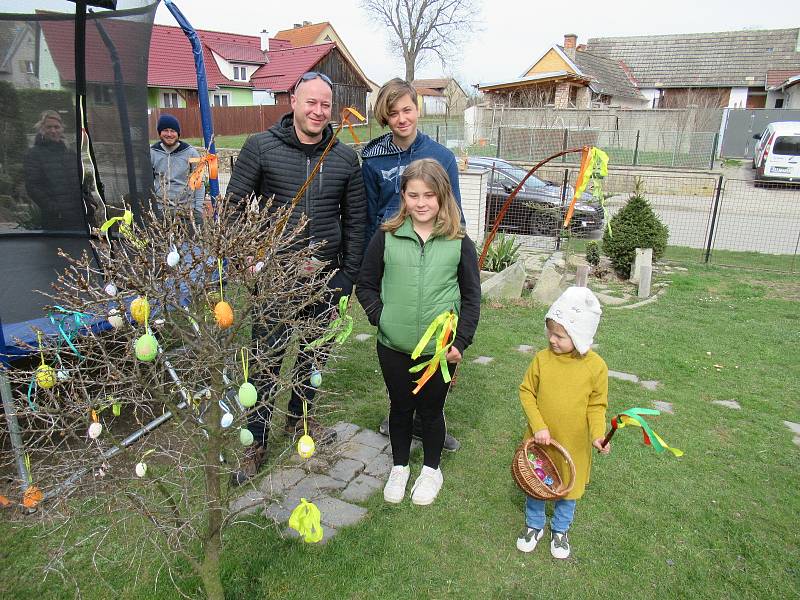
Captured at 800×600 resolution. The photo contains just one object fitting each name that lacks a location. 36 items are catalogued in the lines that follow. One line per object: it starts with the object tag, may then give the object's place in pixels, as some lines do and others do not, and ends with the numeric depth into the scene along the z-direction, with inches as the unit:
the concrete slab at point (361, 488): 117.0
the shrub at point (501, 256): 290.4
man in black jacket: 106.8
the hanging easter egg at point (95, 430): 69.7
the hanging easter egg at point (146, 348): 64.2
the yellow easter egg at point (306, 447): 75.0
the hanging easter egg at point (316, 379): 88.4
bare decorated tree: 70.4
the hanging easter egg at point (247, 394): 67.6
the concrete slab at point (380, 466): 125.6
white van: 713.6
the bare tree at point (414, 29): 1317.7
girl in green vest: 102.8
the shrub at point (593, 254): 321.4
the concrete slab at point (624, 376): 179.5
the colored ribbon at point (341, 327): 86.6
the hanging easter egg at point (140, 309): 66.4
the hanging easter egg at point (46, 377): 77.3
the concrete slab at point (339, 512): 108.9
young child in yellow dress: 94.0
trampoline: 123.6
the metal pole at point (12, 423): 94.8
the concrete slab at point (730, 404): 163.3
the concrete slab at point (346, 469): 124.3
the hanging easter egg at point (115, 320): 70.0
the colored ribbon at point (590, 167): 115.6
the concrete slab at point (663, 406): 159.1
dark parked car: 394.9
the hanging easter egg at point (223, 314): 67.6
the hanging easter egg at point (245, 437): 70.7
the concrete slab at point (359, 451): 131.2
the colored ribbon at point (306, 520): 69.6
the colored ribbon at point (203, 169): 112.3
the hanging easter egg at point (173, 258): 67.9
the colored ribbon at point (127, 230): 73.0
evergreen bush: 305.9
